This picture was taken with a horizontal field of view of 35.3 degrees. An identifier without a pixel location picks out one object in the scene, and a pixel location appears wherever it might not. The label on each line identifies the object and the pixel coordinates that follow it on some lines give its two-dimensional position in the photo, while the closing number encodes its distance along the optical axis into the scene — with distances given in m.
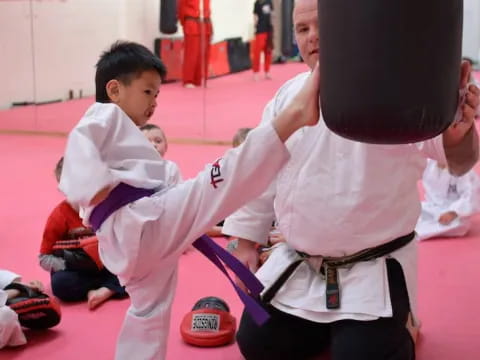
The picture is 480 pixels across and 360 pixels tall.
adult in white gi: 2.21
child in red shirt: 3.09
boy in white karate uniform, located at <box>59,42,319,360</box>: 1.86
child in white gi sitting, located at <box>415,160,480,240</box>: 3.92
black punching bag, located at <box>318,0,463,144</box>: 1.57
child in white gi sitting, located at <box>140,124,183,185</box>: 3.91
